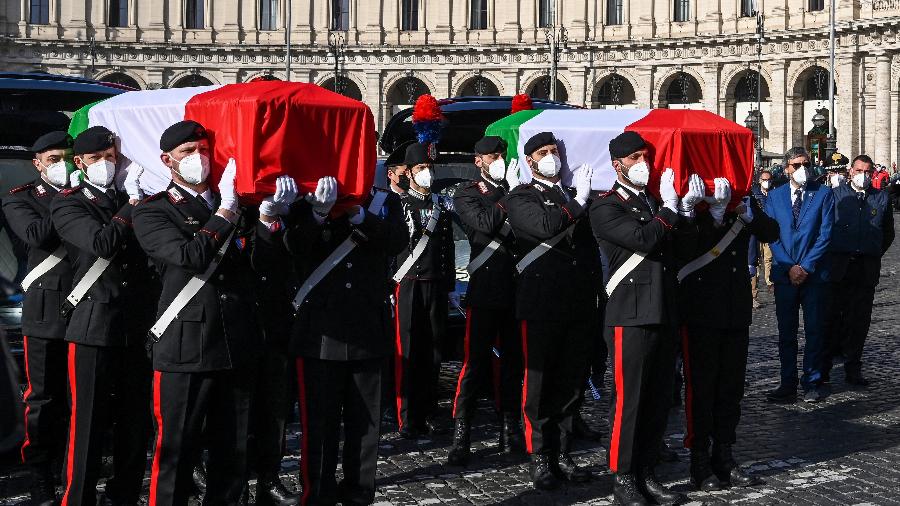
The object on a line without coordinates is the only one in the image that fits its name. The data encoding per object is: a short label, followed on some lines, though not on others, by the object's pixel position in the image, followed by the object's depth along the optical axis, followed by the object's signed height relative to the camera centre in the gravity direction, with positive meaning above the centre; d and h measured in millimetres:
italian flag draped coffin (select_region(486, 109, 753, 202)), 6641 +579
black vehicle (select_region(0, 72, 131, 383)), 8141 +847
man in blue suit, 9625 -167
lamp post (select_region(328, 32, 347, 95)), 55303 +8731
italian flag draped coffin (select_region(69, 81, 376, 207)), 5426 +503
